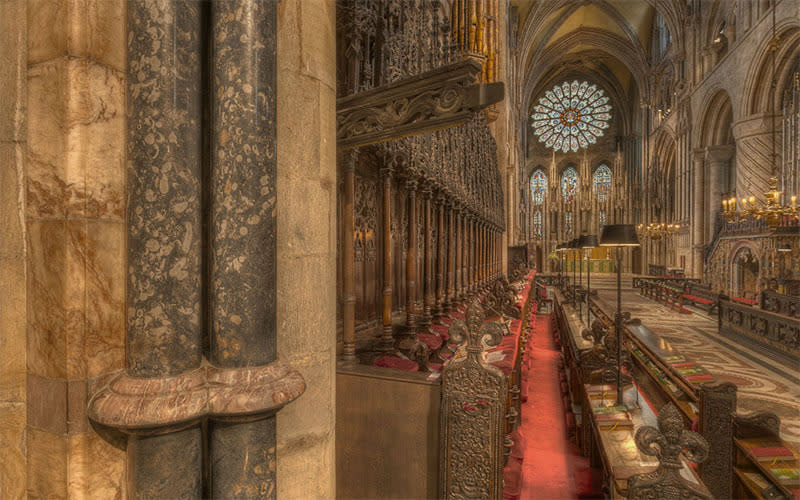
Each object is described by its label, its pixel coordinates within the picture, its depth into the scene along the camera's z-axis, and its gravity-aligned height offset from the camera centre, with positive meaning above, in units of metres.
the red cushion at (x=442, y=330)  4.32 -0.94
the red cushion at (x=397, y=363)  2.91 -0.85
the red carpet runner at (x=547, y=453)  3.32 -2.10
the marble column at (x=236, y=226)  1.23 +0.08
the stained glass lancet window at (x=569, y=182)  33.25 +5.94
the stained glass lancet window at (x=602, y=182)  31.81 +5.73
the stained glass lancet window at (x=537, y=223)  33.13 +2.29
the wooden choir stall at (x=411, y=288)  2.10 -0.39
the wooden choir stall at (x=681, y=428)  2.15 -1.33
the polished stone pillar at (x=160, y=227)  1.17 +0.07
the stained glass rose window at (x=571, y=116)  34.38 +11.90
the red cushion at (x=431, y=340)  3.76 -0.91
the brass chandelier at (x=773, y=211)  9.56 +0.98
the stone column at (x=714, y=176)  18.12 +3.46
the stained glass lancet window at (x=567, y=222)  31.98 +2.27
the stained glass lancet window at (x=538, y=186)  34.22 +5.69
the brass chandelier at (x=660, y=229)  20.19 +1.08
